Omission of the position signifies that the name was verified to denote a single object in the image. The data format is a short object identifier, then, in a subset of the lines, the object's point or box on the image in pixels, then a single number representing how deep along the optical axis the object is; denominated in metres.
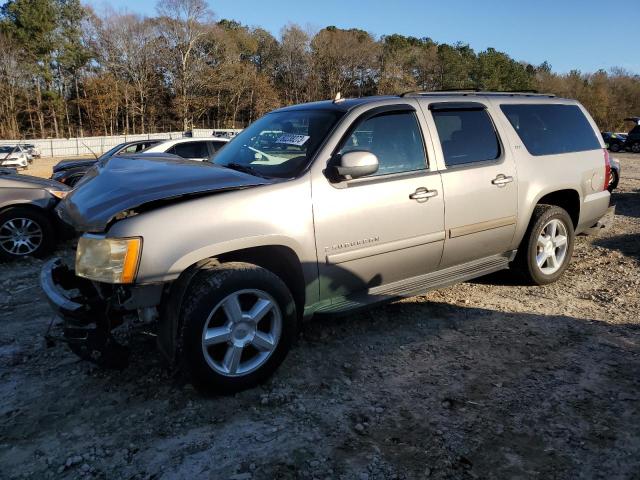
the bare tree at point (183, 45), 55.62
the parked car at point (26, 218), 6.21
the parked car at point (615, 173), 10.08
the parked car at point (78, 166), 11.92
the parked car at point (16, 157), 25.03
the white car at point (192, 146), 10.10
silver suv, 2.81
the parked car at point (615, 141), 32.03
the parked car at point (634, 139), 30.05
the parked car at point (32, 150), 32.75
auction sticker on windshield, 3.64
